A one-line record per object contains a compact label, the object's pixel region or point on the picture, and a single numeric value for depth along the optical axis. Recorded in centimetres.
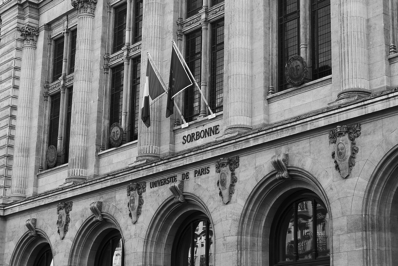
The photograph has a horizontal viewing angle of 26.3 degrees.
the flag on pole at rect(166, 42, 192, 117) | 3681
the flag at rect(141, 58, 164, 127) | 3795
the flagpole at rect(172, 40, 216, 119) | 3608
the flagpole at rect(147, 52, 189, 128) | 3750
